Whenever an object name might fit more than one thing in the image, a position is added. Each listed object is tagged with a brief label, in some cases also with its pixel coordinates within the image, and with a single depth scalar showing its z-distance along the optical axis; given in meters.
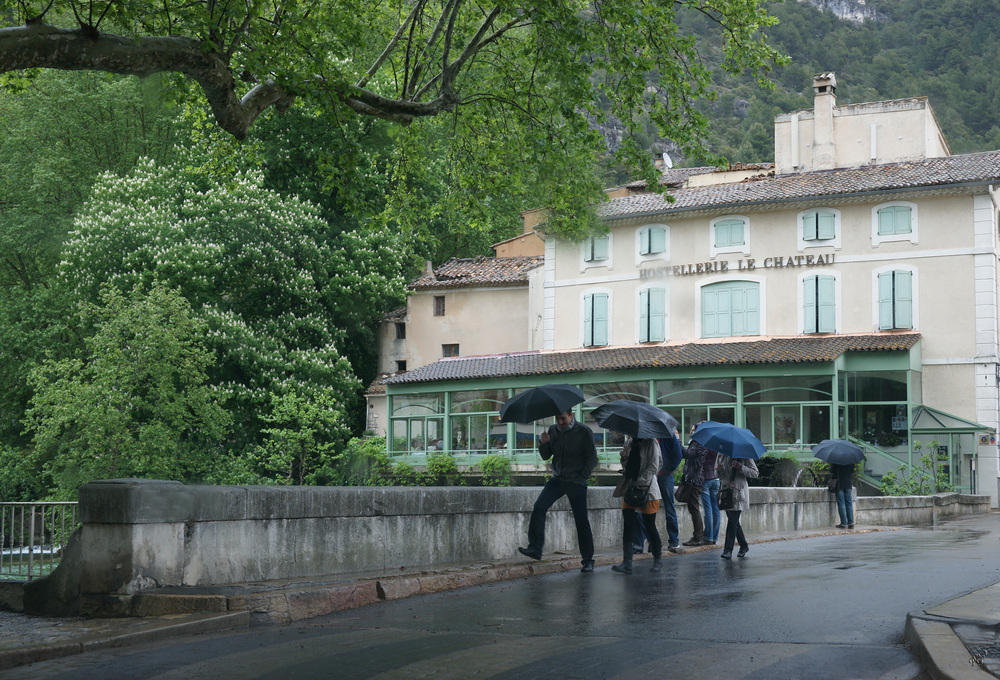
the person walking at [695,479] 15.98
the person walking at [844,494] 22.56
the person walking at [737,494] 14.31
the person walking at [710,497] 16.11
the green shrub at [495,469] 38.53
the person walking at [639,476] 12.69
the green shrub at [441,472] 39.41
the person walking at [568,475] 12.30
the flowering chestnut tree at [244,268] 38.22
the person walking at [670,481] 14.45
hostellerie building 37.97
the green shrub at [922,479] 32.41
